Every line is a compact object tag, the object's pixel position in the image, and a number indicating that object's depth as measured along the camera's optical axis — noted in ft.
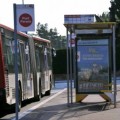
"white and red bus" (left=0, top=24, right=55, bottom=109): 53.16
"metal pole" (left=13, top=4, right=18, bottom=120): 40.14
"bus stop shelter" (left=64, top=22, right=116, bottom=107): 66.33
